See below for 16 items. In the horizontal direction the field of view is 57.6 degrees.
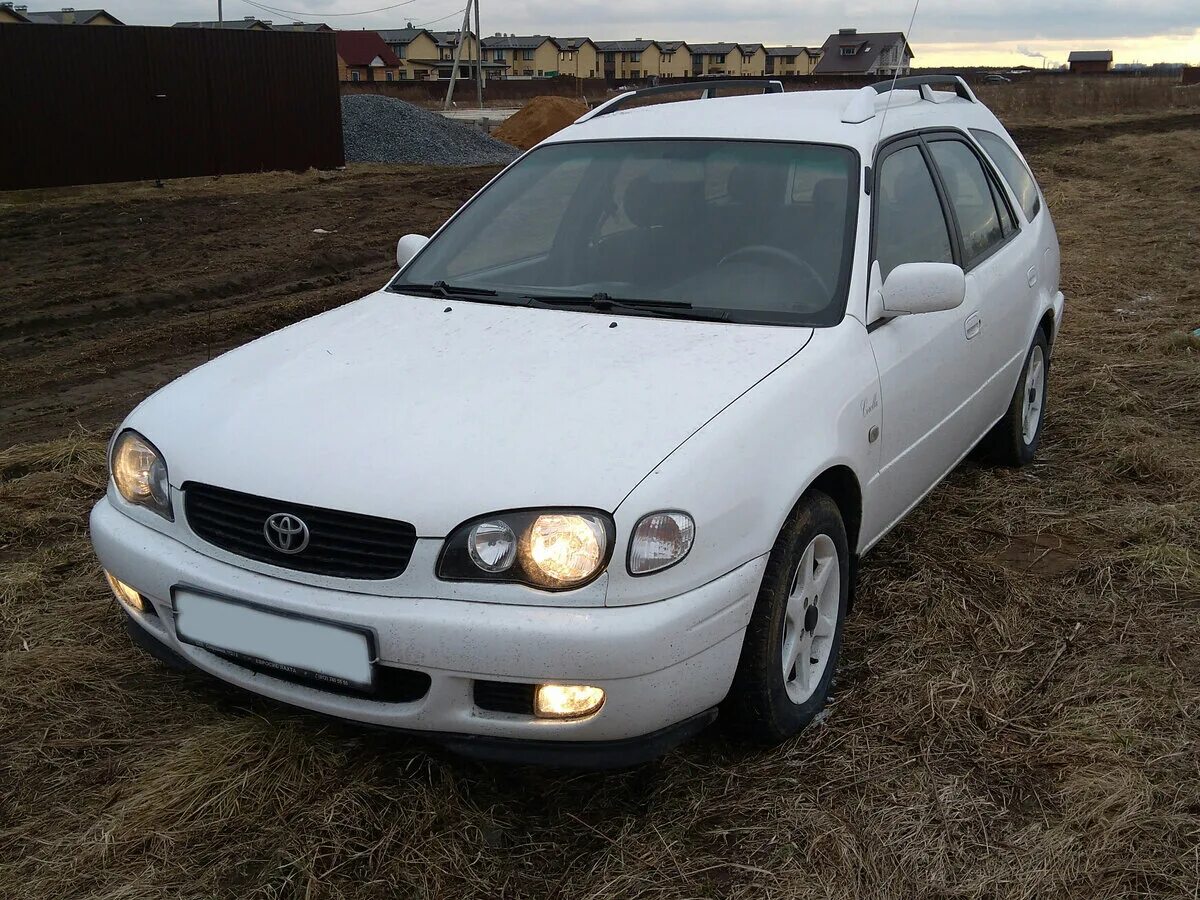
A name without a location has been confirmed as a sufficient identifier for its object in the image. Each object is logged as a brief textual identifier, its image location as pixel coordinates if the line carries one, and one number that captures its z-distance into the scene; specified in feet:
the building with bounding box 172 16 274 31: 270.38
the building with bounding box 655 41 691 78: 385.70
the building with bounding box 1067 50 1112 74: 321.03
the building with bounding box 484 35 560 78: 370.94
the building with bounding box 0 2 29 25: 140.03
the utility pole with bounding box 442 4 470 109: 132.26
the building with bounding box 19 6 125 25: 215.96
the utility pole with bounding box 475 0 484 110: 140.56
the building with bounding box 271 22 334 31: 288.67
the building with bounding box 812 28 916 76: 237.88
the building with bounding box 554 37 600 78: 380.58
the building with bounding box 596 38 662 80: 386.93
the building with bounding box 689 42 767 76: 373.81
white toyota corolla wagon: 7.65
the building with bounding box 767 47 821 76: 373.20
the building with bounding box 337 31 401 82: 311.27
